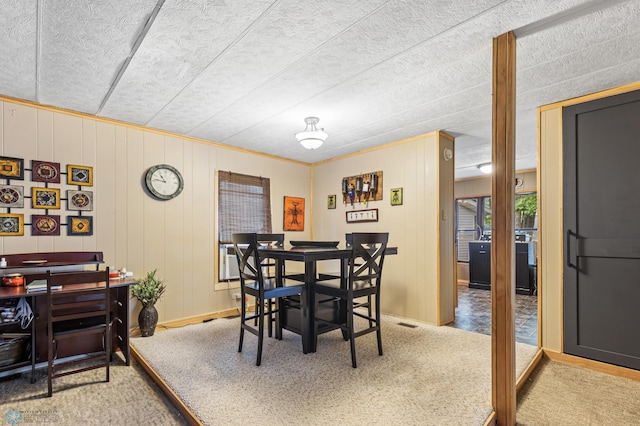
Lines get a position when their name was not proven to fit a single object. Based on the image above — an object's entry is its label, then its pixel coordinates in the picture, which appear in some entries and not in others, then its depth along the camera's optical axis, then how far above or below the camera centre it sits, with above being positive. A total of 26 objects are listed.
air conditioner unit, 4.44 -0.66
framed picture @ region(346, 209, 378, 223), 4.66 -0.02
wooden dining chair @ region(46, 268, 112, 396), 2.34 -0.83
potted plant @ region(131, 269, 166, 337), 3.49 -0.91
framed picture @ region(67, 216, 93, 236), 3.30 -0.09
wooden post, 1.92 -0.15
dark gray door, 2.65 -0.13
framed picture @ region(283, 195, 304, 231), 5.21 +0.01
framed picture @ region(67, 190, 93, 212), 3.31 +0.16
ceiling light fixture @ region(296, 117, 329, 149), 3.39 +0.79
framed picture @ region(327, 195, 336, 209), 5.24 +0.20
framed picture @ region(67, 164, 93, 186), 3.31 +0.42
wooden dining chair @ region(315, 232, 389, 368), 2.75 -0.64
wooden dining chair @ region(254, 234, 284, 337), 3.44 -0.31
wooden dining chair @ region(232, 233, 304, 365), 2.76 -0.66
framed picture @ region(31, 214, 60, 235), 3.10 -0.08
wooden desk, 2.52 -0.70
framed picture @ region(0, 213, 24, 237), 2.93 -0.08
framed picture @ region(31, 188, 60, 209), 3.11 +0.17
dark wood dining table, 2.76 -0.70
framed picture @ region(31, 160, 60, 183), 3.11 +0.43
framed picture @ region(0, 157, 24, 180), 2.95 +0.44
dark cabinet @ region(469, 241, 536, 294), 5.94 -0.97
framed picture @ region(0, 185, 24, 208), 2.94 +0.18
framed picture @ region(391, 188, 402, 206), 4.37 +0.24
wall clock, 3.85 +0.41
